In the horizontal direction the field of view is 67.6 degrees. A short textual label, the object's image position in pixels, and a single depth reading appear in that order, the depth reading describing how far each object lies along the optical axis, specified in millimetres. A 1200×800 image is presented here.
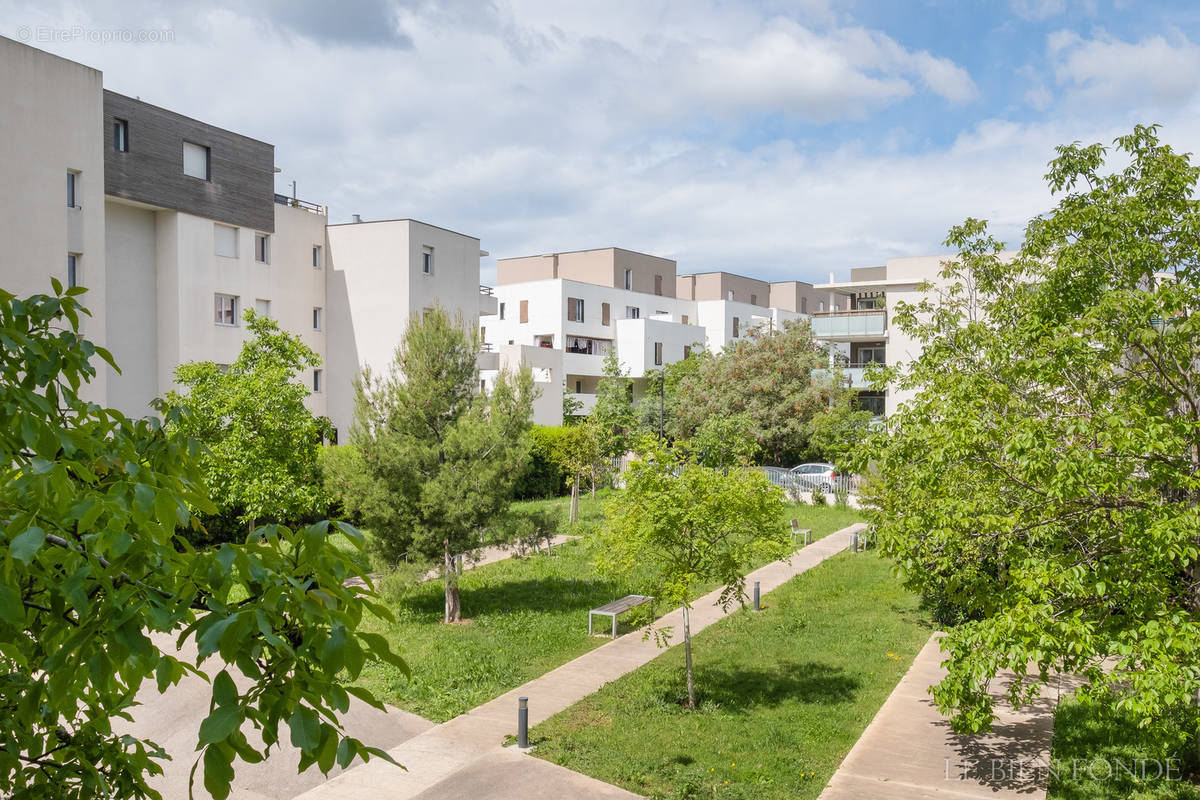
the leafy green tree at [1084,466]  7730
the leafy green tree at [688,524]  13367
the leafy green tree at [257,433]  18750
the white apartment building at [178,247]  22141
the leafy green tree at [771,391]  42375
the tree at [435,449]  17531
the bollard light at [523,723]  11398
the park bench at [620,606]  17536
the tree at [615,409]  38875
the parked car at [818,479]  37156
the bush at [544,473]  37156
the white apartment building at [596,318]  47156
